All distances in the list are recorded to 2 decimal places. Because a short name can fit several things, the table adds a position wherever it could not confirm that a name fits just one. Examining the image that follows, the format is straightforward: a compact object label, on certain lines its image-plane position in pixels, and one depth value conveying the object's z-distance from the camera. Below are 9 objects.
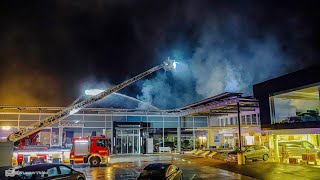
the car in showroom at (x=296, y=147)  24.14
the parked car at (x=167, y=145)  37.69
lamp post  22.87
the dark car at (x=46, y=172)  10.57
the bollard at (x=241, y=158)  22.85
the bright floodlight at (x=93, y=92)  26.59
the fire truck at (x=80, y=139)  22.97
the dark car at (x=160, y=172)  12.16
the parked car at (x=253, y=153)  24.48
